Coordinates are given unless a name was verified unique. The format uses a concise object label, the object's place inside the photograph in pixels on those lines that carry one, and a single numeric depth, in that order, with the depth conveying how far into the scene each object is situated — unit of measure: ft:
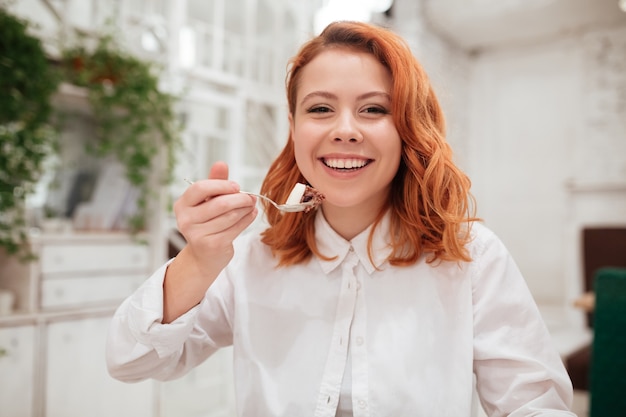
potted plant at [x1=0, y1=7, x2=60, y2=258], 6.41
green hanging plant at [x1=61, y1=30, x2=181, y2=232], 7.57
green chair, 5.19
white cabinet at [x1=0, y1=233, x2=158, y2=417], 6.60
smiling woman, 3.42
